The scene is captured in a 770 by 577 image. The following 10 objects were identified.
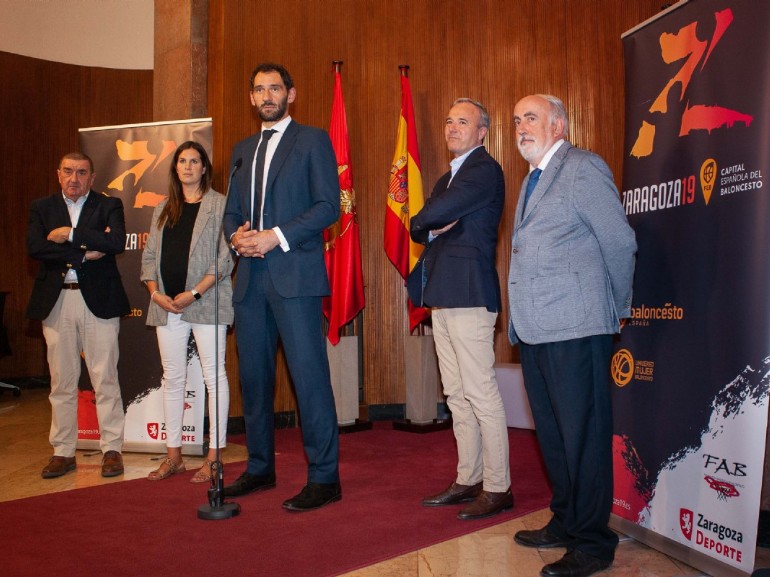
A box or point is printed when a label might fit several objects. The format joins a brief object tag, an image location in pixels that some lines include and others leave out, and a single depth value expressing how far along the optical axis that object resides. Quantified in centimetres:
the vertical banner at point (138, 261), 465
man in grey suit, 244
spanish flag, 550
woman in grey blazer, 391
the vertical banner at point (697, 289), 230
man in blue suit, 323
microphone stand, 309
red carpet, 257
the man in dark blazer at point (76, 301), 410
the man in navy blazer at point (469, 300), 314
